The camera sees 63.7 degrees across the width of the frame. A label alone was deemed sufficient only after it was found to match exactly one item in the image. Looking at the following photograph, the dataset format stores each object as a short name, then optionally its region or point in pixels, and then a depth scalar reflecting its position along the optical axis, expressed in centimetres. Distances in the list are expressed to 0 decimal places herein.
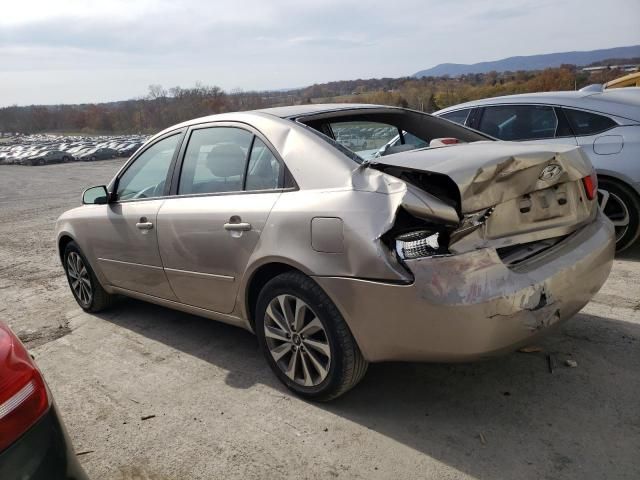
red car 159
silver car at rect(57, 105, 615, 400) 234
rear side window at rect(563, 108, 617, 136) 496
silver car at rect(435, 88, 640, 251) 480
